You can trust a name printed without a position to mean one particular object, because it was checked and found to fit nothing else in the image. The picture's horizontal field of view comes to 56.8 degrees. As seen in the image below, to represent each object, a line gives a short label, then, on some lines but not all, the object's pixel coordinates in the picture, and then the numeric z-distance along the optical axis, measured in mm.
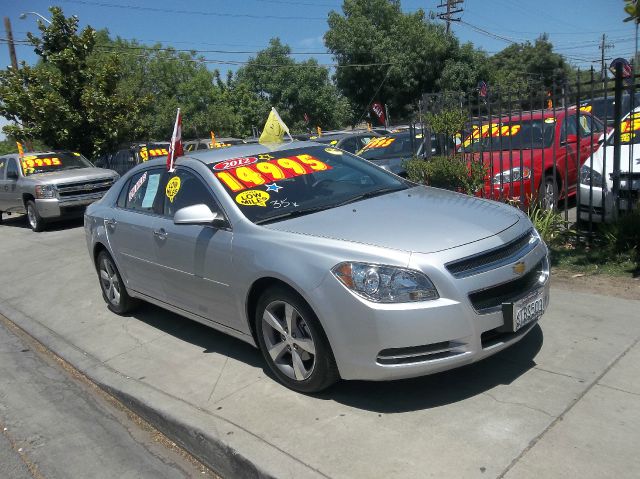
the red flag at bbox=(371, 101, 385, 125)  31870
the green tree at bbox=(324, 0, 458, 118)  36344
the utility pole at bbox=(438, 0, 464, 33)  39594
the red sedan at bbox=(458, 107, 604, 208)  7414
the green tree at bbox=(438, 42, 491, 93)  36344
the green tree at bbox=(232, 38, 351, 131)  37375
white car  6320
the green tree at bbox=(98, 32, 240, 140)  36000
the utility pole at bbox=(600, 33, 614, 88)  56281
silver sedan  3291
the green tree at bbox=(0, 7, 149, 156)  16562
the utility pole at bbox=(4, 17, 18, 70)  23453
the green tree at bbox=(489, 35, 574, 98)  53375
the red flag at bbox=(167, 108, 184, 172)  5137
